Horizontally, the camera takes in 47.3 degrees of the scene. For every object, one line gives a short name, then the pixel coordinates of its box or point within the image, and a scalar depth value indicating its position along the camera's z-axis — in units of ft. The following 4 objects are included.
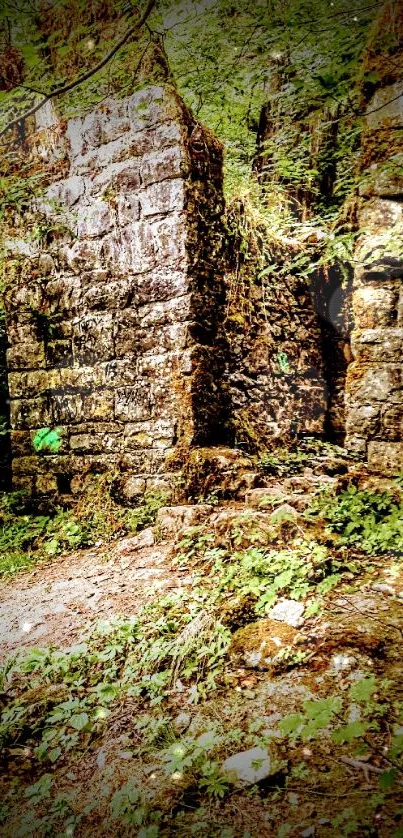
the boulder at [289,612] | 7.34
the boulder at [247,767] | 4.90
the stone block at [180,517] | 11.02
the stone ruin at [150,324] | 12.16
